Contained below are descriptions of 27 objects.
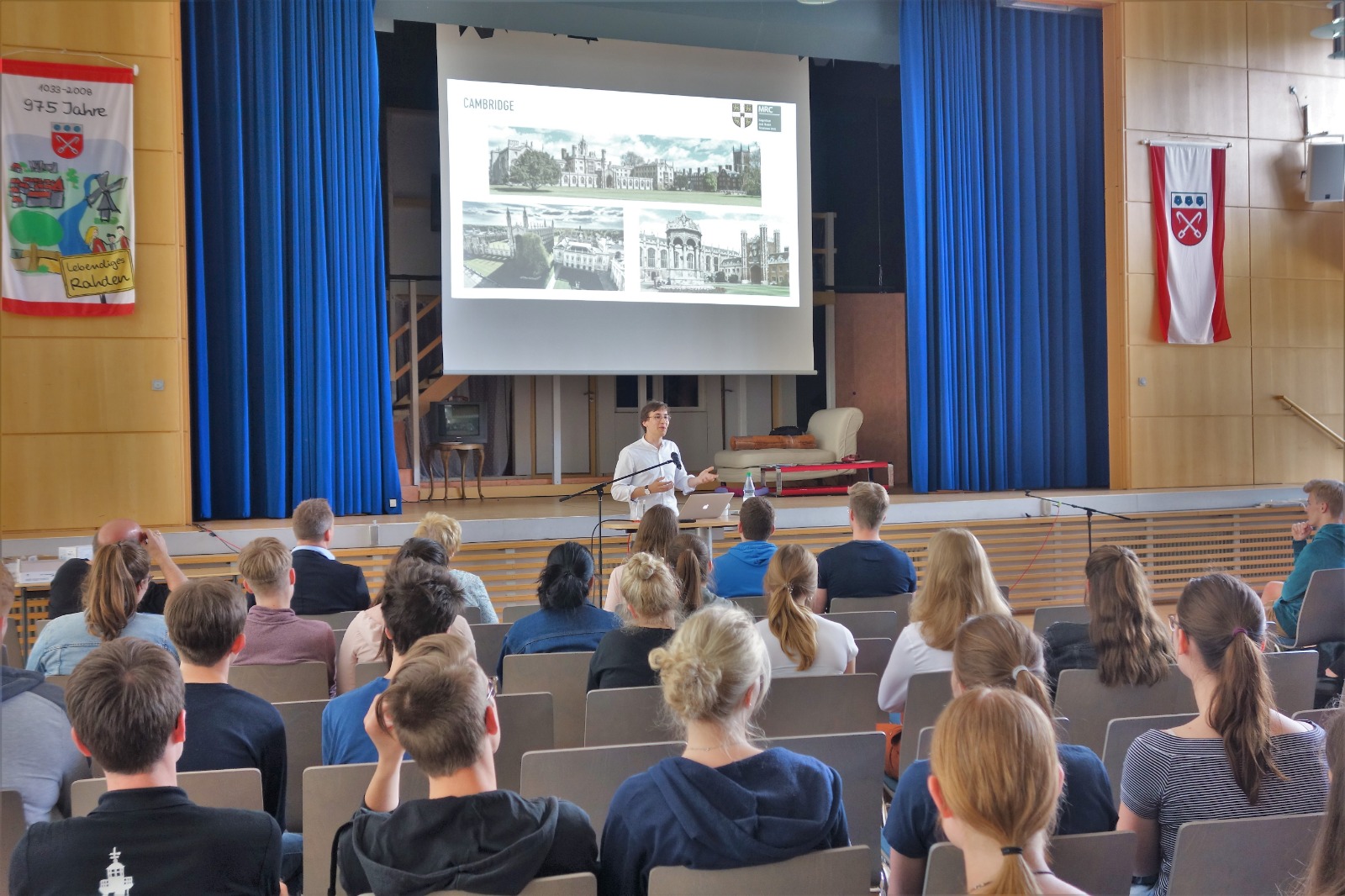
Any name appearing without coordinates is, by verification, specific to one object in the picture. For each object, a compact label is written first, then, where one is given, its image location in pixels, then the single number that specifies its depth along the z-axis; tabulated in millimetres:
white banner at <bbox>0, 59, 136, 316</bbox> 6734
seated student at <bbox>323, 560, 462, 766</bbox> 2449
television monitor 10023
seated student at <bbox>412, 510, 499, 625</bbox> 4152
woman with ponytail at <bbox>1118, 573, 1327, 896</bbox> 1927
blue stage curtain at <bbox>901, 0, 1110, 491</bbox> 9172
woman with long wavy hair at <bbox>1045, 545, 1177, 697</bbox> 2721
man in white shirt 6316
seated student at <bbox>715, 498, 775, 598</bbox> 4430
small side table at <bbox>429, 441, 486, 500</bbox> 9344
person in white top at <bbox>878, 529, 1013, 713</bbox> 2996
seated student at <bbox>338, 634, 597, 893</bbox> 1532
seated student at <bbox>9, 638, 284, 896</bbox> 1626
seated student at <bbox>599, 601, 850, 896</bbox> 1679
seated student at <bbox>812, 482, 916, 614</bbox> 4367
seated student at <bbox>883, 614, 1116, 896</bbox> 1807
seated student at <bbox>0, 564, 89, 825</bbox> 2225
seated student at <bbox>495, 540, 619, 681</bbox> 3416
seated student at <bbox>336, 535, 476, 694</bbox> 3227
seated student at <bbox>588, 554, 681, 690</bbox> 2924
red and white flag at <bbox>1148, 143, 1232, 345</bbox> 9133
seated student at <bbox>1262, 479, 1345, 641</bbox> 4309
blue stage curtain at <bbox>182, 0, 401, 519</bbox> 7531
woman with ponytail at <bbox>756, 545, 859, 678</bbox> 3084
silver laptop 6207
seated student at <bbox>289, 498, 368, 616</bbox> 4262
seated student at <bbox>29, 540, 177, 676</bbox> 3160
